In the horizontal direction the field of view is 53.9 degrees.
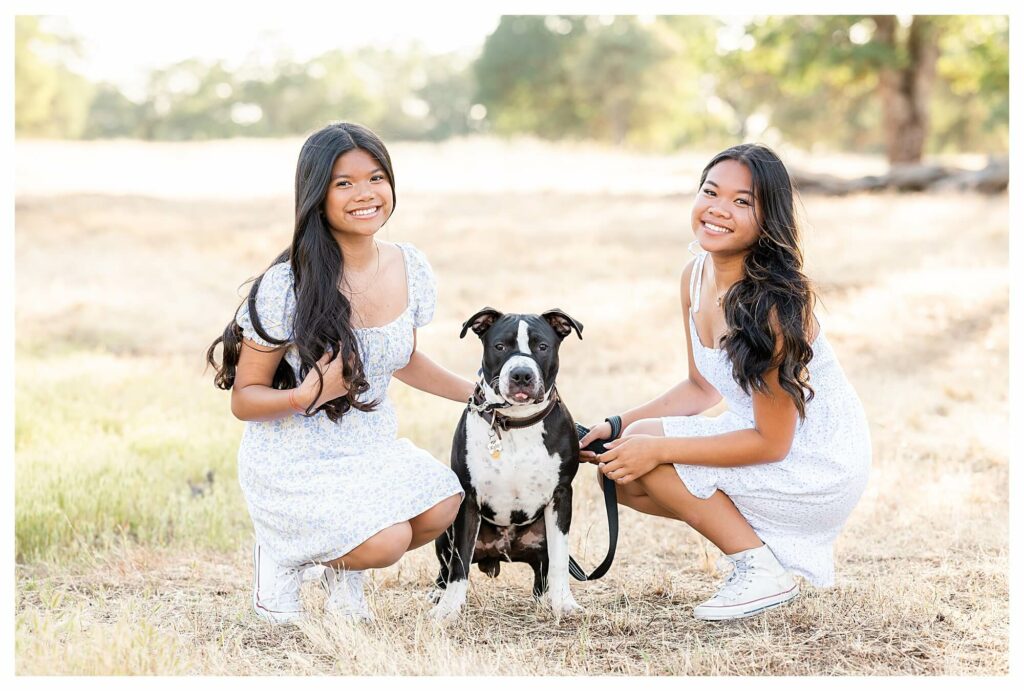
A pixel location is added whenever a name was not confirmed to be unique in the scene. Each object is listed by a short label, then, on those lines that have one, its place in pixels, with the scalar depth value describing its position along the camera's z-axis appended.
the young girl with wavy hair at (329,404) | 3.93
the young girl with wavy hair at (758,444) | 4.04
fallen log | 17.14
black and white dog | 4.04
